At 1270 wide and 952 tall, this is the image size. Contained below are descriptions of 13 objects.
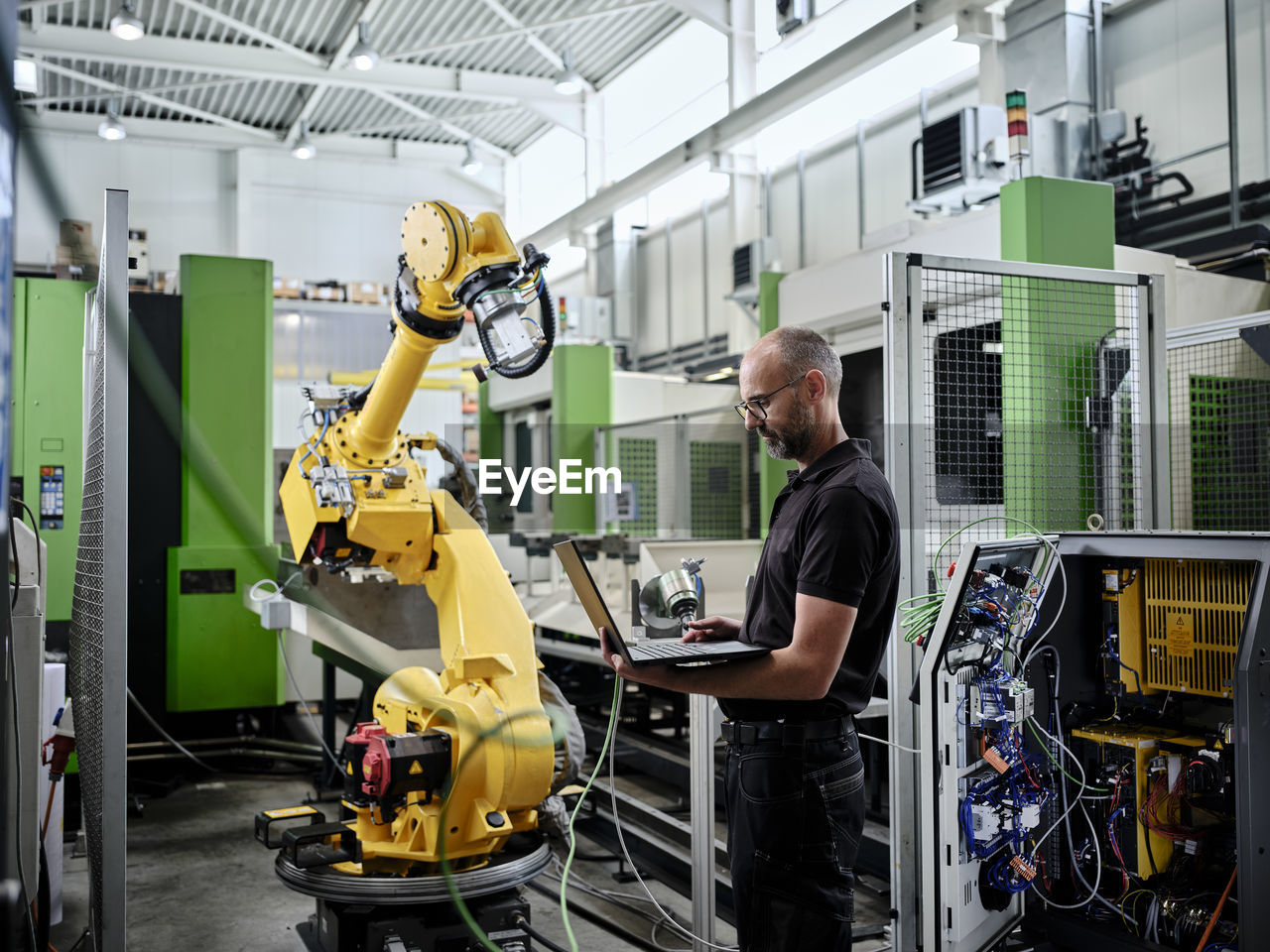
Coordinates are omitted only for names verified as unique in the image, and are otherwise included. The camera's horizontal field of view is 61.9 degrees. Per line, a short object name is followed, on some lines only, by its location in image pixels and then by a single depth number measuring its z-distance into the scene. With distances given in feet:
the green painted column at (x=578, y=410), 23.98
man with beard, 5.65
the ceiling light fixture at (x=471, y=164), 41.88
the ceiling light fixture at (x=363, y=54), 30.66
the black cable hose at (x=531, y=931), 9.91
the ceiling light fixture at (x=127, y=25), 28.68
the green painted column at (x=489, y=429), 29.14
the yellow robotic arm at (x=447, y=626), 9.46
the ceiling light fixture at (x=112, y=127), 37.22
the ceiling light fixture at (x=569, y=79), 33.86
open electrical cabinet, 7.69
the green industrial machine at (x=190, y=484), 17.87
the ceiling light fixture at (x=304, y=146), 40.24
